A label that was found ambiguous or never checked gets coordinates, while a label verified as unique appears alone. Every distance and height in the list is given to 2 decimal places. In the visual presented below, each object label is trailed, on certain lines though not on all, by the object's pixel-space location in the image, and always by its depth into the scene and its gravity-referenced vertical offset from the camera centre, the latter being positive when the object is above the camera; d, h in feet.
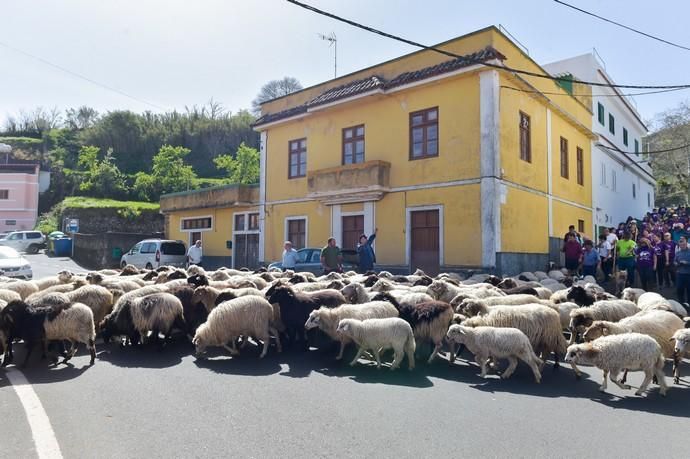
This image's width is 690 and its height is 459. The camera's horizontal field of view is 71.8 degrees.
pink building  165.17 +16.65
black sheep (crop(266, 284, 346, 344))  26.71 -2.99
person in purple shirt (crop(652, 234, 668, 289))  47.12 -0.11
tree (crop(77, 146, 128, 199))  171.12 +23.84
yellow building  54.65 +12.00
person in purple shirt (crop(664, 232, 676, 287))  47.16 -0.50
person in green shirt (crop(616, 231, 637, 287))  43.52 +0.03
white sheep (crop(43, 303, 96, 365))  23.08 -3.83
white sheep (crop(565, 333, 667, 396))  18.90 -4.05
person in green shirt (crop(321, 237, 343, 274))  44.70 -0.55
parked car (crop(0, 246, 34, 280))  54.39 -2.22
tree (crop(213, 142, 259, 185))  158.92 +28.24
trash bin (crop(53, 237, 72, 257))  122.31 +0.16
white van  78.33 -0.94
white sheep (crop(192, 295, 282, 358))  24.97 -3.94
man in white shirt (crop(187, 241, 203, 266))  59.88 -0.58
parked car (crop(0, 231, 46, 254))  128.47 +1.81
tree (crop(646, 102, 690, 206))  119.44 +28.40
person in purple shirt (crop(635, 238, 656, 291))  42.78 -0.65
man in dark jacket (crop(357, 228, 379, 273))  48.32 -0.33
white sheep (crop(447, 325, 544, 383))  21.17 -4.09
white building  86.99 +21.37
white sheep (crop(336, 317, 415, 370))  22.93 -4.04
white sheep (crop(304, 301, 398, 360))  25.17 -3.35
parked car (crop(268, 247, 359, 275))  52.70 -1.01
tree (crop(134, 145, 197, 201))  165.17 +24.73
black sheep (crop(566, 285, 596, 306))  29.48 -2.61
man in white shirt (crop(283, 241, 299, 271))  49.37 -0.76
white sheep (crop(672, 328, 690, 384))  20.54 -3.89
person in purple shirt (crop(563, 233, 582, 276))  49.93 +0.27
